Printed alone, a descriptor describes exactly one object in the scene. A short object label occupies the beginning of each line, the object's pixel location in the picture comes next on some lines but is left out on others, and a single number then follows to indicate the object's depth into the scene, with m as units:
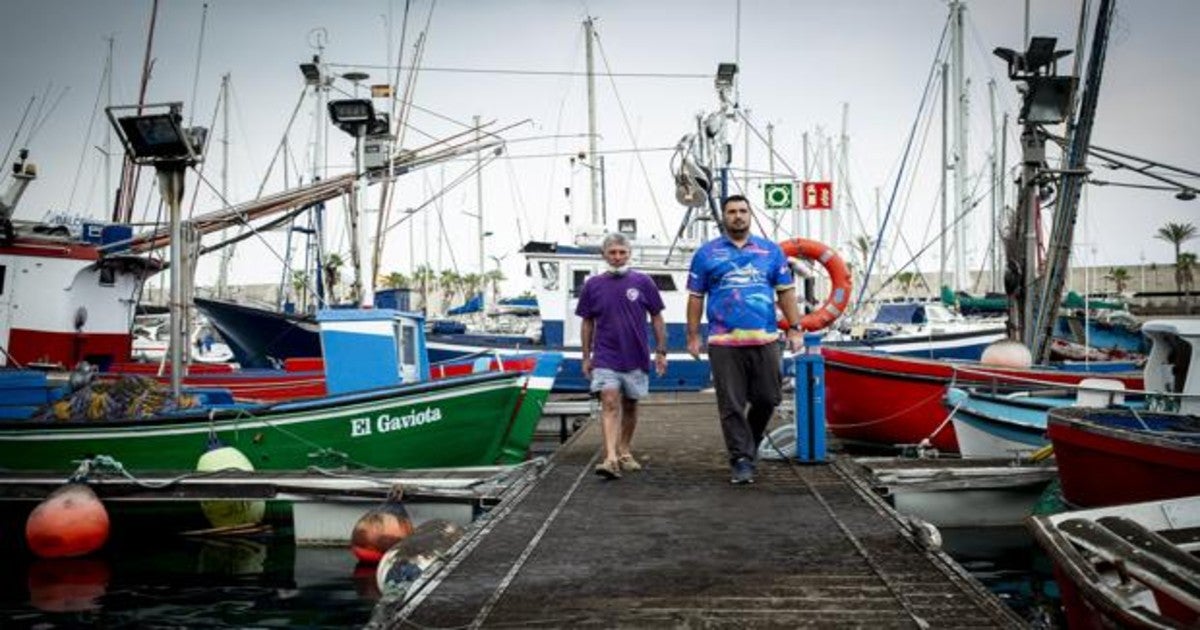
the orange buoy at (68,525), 9.84
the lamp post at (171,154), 11.52
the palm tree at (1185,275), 62.09
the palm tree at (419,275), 46.05
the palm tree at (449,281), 88.69
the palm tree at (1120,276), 66.91
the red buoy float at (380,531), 8.99
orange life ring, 11.98
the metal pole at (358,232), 12.91
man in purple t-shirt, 7.99
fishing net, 12.18
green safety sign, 17.31
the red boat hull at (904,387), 13.84
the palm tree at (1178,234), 66.56
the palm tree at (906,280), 67.16
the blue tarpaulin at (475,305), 38.81
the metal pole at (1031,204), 14.43
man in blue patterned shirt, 7.50
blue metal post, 8.34
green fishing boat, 11.57
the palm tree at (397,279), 87.50
